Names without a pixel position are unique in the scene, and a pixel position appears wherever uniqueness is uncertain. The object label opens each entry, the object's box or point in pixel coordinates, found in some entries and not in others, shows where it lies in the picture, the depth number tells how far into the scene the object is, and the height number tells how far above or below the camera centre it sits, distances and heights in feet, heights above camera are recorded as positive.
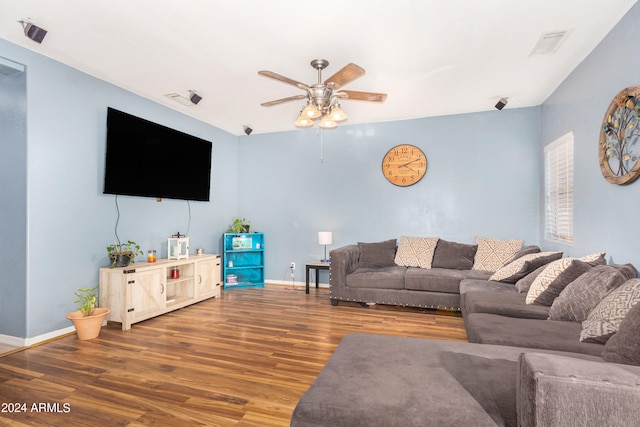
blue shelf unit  18.39 -2.57
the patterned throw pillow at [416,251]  15.19 -1.64
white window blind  12.01 +1.15
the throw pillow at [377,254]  15.75 -1.81
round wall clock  16.74 +2.69
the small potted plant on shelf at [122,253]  12.00 -1.38
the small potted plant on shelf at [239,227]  18.88 -0.61
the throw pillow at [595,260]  8.27 -1.08
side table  16.38 -2.46
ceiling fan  8.94 +3.67
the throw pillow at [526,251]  12.69 -1.33
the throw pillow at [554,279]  8.14 -1.60
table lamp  16.98 -1.11
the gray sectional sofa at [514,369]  3.15 -2.23
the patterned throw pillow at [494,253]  14.08 -1.55
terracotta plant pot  10.25 -3.42
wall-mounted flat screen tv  12.20 +2.38
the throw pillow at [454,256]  14.74 -1.77
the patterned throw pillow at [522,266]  10.66 -1.67
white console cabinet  11.53 -2.81
